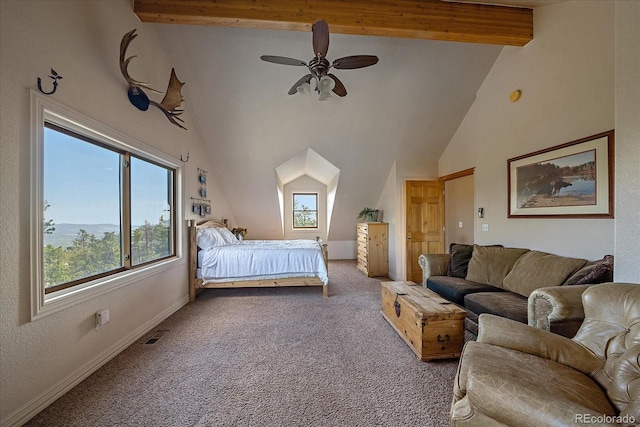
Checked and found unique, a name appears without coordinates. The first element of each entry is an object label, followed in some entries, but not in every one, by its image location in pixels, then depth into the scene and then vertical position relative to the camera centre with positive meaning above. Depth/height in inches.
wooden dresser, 211.6 -30.1
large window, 67.4 +1.7
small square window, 294.5 +3.5
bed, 152.3 -31.0
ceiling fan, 89.0 +54.8
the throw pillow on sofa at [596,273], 79.1 -19.1
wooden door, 192.2 -4.8
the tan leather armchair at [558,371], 40.7 -29.6
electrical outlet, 83.7 -33.7
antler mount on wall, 90.0 +48.0
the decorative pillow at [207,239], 156.1 -15.2
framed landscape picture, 90.8 +12.7
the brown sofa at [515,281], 70.2 -26.2
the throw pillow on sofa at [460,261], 130.3 -24.5
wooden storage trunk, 86.4 -39.0
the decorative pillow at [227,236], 180.5 -15.9
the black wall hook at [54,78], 69.3 +36.4
